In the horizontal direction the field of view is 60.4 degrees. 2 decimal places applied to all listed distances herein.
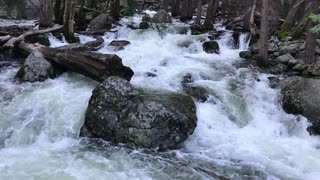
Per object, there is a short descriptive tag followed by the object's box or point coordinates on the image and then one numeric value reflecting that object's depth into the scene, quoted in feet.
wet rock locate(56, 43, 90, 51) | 31.92
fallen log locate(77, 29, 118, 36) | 38.97
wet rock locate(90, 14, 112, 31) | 43.55
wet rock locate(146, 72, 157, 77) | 28.70
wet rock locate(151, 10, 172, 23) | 51.48
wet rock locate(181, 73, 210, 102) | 24.70
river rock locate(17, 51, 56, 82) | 25.42
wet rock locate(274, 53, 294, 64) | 32.56
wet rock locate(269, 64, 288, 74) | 30.83
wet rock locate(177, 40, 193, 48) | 38.01
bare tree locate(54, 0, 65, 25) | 41.26
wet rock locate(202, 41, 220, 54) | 37.38
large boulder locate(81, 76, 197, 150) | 19.27
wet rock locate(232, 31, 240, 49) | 39.57
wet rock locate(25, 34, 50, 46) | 33.53
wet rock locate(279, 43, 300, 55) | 34.58
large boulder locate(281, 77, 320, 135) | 22.89
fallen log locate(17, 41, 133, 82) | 24.55
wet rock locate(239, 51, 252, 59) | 35.67
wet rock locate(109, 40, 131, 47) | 36.71
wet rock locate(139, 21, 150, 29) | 44.81
